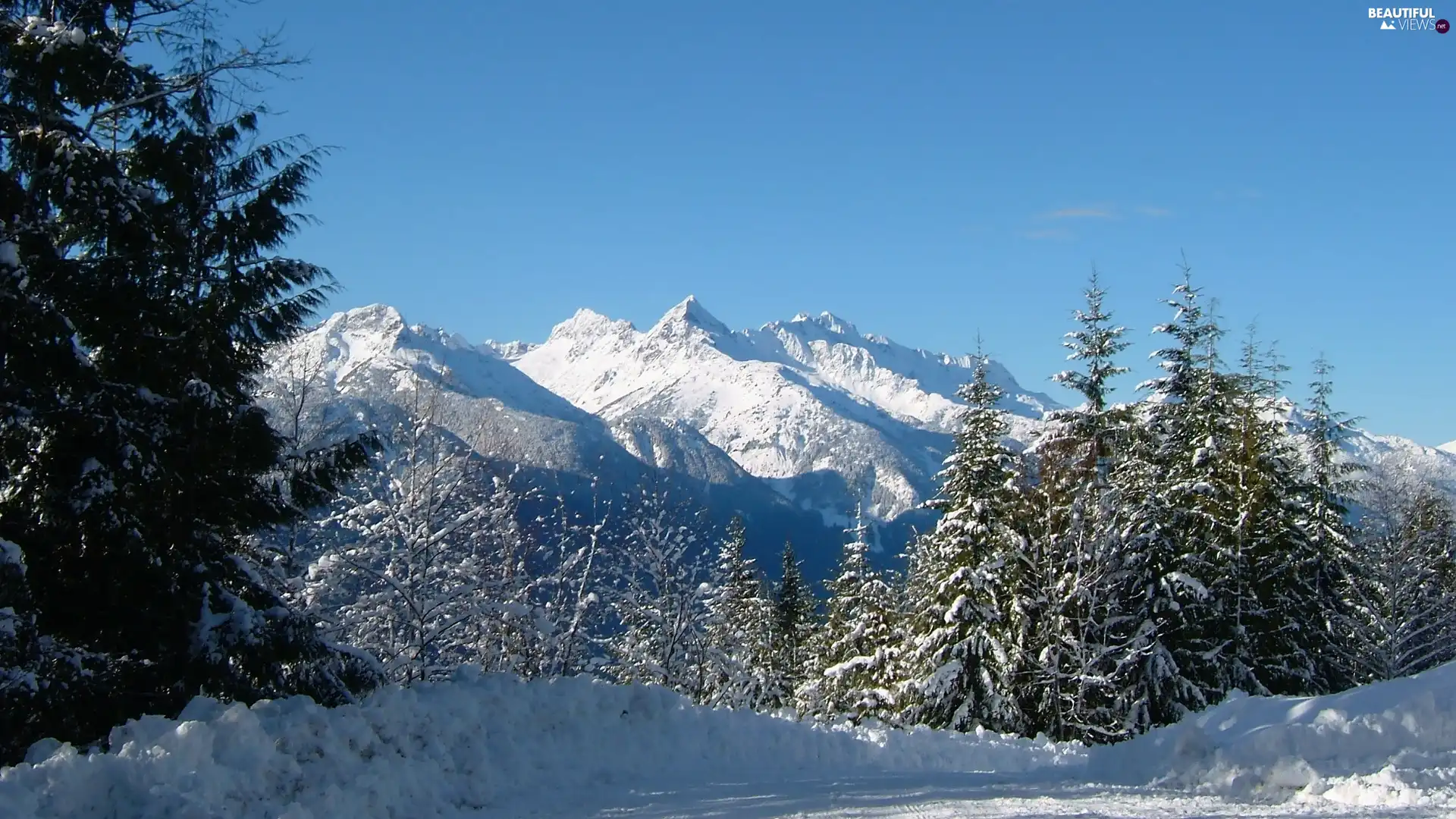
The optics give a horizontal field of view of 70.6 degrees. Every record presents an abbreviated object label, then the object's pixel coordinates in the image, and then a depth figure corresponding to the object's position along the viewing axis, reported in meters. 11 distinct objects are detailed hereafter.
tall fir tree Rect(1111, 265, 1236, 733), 21.38
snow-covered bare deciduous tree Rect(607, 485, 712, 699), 26.38
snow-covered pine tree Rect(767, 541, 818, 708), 40.38
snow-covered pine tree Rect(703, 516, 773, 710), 34.59
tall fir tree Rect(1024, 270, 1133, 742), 21.48
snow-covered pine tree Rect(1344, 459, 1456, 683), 30.17
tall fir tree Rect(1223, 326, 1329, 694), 22.27
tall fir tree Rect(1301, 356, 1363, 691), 23.17
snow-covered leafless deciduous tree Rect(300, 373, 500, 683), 18.97
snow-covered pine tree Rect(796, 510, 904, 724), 25.91
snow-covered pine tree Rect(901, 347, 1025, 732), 21.88
